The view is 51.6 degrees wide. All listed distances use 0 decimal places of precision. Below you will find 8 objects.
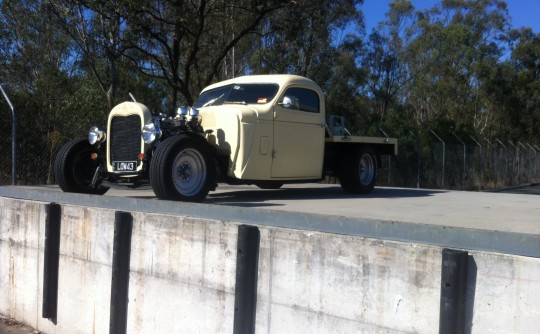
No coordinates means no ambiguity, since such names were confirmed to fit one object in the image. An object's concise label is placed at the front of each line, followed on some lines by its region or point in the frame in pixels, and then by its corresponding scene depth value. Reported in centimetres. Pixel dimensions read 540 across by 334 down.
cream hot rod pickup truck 669
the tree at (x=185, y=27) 1789
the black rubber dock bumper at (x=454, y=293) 369
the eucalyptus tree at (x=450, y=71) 4184
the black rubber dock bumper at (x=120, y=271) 571
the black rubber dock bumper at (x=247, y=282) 471
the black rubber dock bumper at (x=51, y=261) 641
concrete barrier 371
